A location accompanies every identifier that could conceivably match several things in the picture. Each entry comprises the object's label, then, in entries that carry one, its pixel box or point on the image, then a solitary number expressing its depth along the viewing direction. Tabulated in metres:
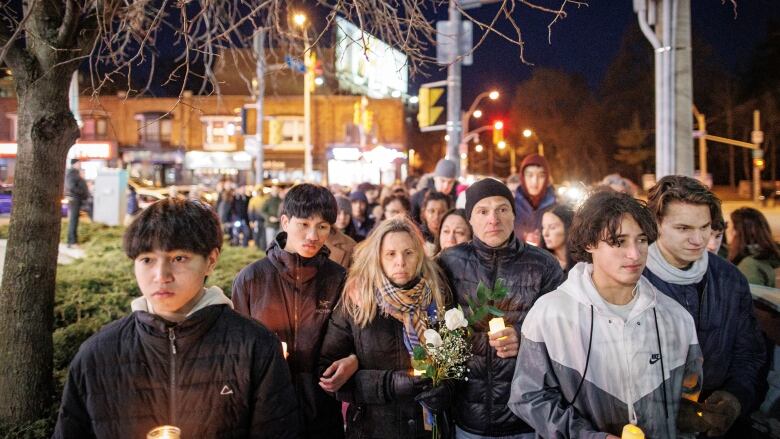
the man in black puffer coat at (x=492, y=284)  3.34
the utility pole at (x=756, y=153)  36.91
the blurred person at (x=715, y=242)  4.09
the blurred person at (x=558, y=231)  5.13
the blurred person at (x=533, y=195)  6.77
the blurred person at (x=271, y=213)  15.81
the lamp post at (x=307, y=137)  27.14
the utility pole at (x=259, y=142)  21.05
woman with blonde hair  3.36
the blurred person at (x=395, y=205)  7.66
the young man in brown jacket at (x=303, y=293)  3.54
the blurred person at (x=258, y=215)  17.16
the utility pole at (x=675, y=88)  6.21
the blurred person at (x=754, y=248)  5.22
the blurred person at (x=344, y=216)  7.36
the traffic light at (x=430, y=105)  12.89
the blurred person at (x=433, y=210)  6.56
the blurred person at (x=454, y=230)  5.16
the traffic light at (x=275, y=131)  23.38
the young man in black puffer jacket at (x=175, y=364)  2.23
